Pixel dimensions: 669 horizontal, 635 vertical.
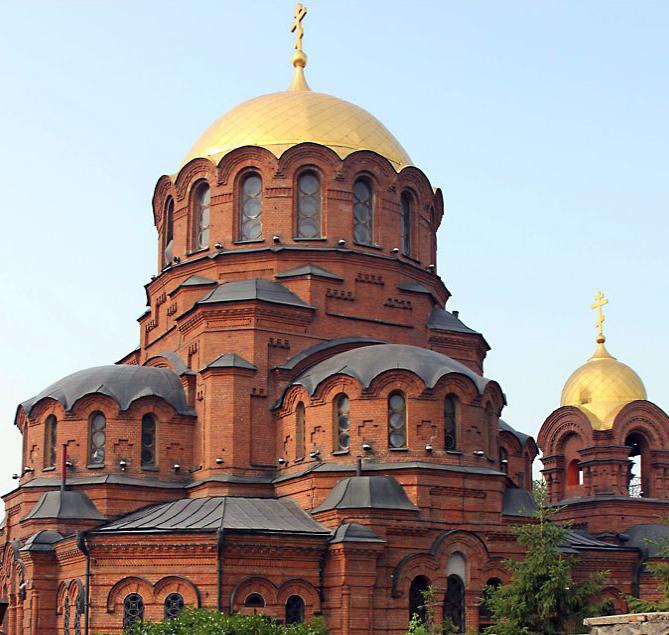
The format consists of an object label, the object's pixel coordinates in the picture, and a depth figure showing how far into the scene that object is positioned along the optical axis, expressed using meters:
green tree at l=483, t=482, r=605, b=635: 21.05
